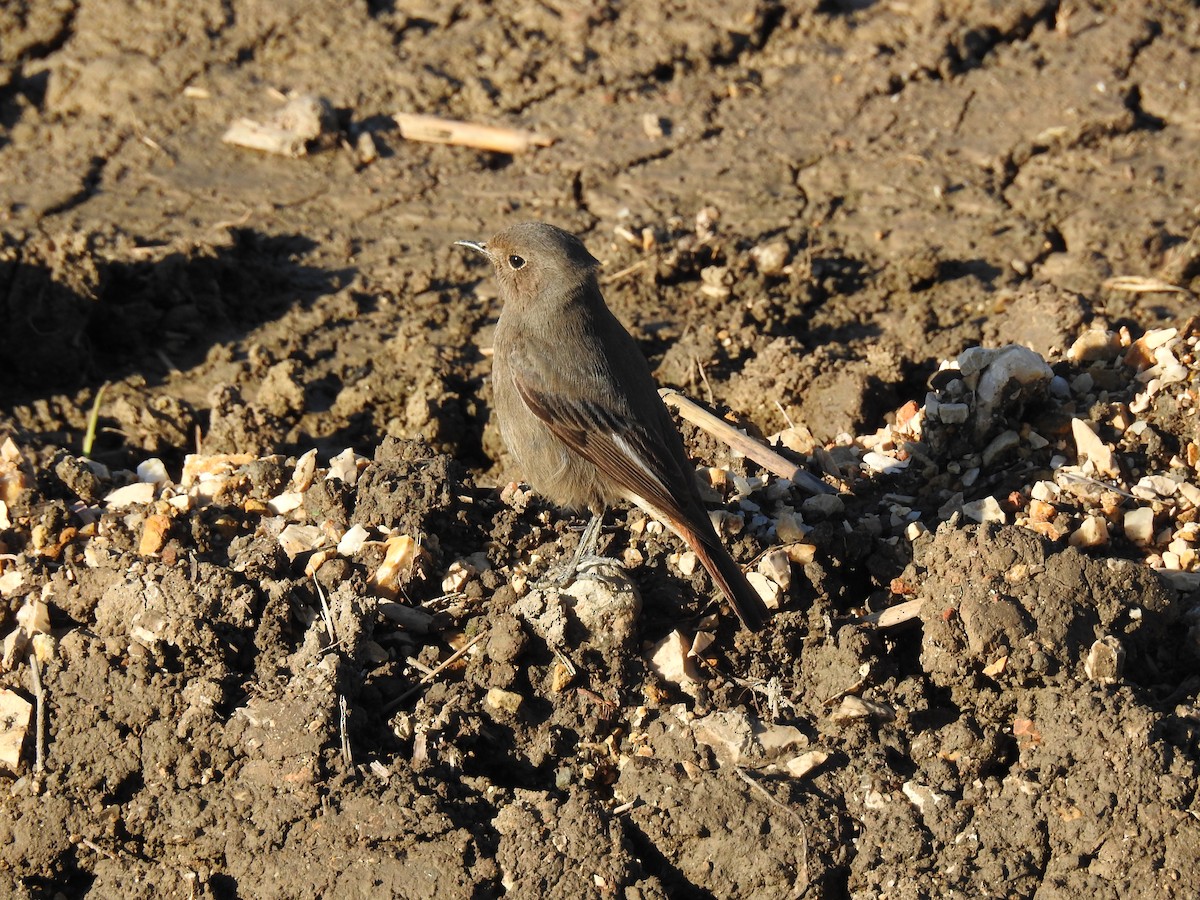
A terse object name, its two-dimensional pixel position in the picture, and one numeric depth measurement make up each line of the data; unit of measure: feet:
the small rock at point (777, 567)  31.30
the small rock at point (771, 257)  46.42
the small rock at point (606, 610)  30.17
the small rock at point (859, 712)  28.99
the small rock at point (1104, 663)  28.63
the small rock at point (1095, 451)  35.42
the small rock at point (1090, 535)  32.96
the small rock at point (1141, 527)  33.47
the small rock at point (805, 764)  28.30
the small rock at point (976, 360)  37.99
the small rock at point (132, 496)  36.52
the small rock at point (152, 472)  38.58
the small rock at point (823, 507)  34.17
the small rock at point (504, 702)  29.66
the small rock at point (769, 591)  31.14
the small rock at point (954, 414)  37.09
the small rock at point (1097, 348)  40.01
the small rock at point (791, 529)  32.94
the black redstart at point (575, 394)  33.09
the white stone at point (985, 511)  33.73
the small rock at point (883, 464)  37.24
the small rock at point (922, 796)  27.43
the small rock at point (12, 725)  29.35
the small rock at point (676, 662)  30.25
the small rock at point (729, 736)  28.60
